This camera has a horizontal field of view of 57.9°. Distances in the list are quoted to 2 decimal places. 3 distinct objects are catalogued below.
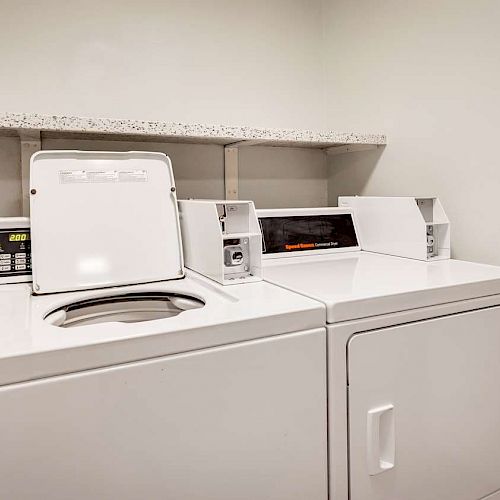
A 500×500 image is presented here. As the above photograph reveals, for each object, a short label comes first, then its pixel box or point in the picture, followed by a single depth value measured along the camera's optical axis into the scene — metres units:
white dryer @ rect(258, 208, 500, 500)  1.18
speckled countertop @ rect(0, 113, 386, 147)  1.52
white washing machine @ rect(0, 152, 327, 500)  0.90
